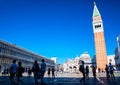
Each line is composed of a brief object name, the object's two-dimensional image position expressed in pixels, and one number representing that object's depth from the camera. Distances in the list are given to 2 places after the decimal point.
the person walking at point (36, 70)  6.23
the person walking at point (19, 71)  6.18
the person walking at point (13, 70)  5.63
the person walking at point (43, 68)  6.16
